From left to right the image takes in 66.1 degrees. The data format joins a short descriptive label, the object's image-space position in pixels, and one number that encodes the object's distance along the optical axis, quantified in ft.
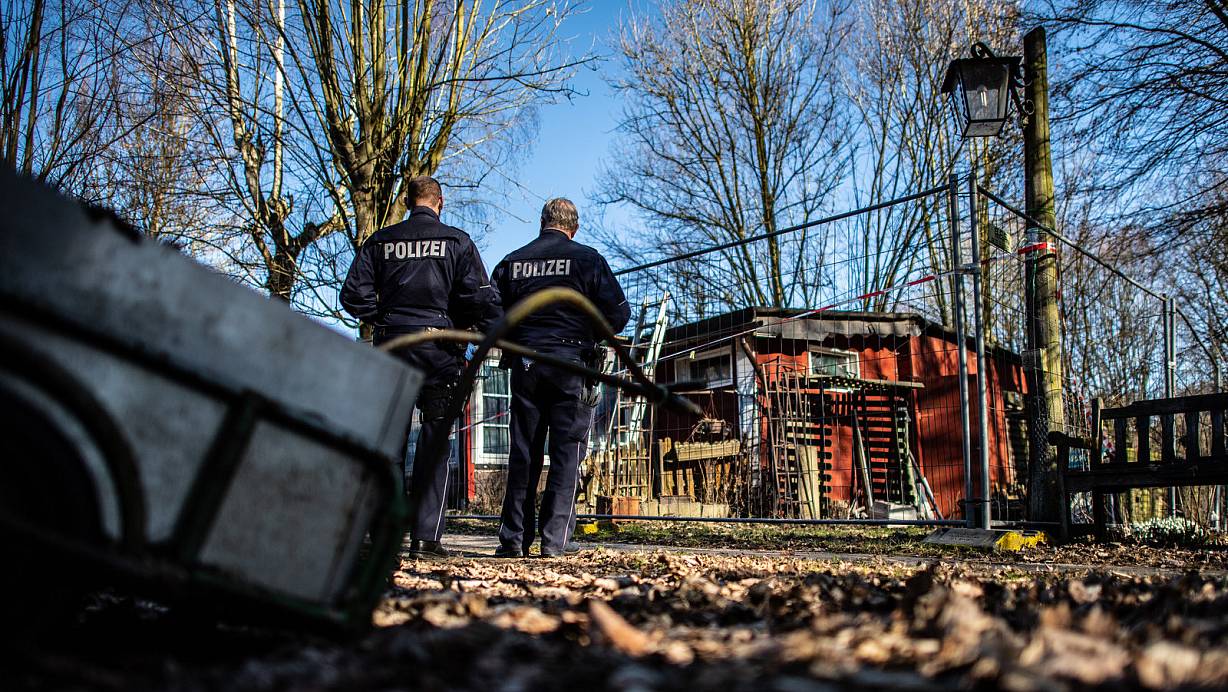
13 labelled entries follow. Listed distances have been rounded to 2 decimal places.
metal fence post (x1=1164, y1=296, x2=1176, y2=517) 36.91
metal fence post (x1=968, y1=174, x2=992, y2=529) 23.54
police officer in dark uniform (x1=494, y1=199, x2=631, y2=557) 18.97
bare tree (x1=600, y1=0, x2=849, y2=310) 82.69
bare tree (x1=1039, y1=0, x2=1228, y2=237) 36.24
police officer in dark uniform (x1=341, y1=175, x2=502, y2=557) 18.44
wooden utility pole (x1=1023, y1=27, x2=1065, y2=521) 26.66
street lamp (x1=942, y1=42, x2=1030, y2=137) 28.43
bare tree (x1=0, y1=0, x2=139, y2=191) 21.29
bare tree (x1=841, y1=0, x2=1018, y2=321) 77.71
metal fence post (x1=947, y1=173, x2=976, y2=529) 24.91
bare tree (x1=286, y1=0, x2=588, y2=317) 33.40
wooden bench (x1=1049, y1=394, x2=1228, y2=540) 23.00
